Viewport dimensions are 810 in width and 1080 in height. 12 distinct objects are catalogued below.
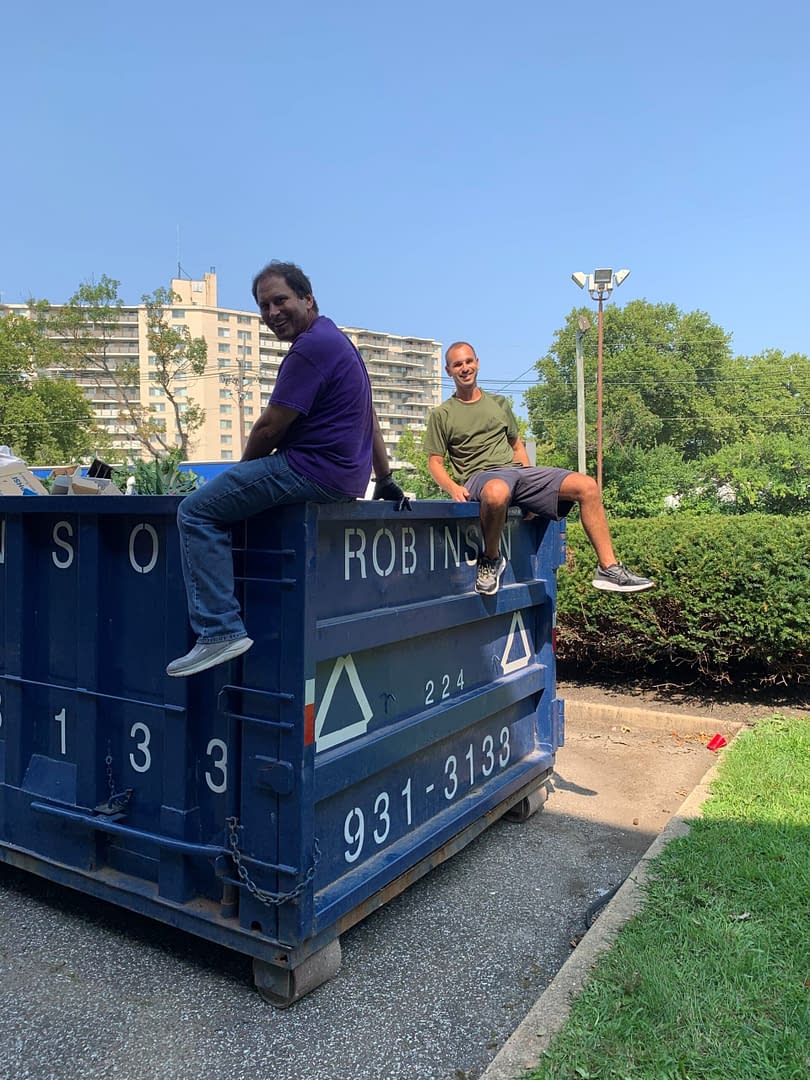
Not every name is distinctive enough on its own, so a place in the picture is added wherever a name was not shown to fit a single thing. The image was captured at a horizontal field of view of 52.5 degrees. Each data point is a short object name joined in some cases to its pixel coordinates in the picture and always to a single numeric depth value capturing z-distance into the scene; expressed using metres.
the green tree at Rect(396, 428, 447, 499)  24.75
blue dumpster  2.68
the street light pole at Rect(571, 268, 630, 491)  29.62
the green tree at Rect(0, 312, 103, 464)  39.59
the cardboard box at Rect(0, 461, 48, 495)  3.88
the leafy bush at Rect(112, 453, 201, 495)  3.79
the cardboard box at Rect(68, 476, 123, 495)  3.26
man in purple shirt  2.61
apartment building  109.31
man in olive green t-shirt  3.85
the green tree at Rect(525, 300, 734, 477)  66.25
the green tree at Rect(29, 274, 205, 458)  44.84
